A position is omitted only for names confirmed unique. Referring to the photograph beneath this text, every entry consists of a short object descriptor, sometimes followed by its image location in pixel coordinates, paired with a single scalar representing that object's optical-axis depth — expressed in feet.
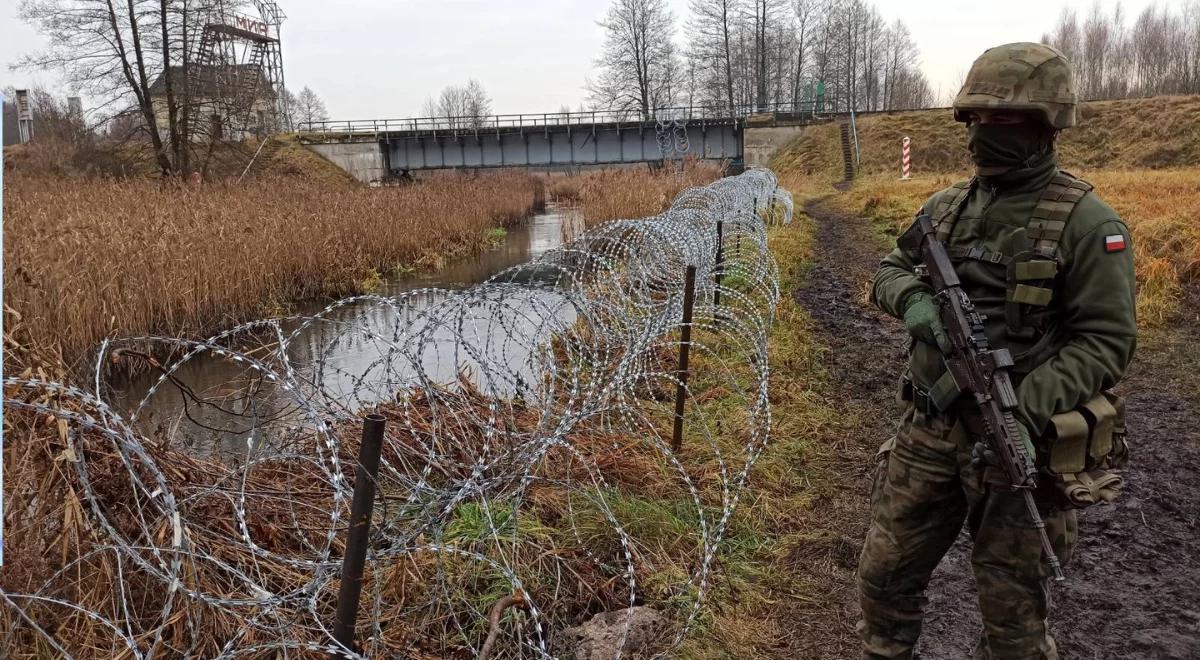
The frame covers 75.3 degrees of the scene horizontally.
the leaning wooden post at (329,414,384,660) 6.69
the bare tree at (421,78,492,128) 259.39
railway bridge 112.37
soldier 6.60
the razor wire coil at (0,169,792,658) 8.38
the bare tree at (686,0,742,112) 159.63
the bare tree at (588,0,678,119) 160.97
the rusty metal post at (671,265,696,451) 14.44
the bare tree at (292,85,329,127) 258.26
